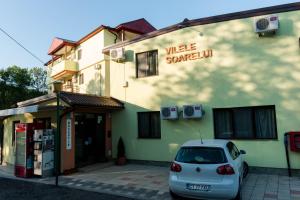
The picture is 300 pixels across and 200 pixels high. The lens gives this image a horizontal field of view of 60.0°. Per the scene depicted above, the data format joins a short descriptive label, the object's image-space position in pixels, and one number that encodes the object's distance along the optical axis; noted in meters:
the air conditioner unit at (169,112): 11.73
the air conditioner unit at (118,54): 13.69
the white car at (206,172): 6.34
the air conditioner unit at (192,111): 11.10
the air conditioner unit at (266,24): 9.74
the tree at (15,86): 34.31
